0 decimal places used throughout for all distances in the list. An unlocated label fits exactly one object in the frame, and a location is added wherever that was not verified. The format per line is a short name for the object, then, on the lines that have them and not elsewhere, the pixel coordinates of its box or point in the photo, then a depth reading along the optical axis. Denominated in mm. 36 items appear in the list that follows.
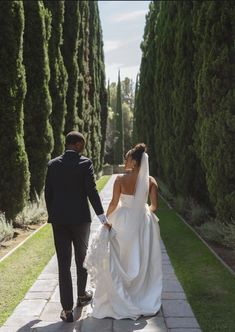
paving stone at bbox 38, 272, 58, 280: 6441
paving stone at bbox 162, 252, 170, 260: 7773
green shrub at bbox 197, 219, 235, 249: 8141
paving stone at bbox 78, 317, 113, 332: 4477
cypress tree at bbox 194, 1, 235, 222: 8500
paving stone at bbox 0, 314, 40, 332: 4523
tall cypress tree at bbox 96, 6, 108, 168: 33500
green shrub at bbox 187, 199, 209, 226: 11344
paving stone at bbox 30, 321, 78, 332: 4469
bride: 4883
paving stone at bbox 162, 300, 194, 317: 4887
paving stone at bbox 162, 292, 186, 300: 5492
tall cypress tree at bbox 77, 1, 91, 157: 19859
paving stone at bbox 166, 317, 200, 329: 4526
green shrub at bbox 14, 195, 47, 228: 11078
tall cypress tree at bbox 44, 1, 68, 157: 14078
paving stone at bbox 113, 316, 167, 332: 4461
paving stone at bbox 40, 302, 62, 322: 4793
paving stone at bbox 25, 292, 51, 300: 5469
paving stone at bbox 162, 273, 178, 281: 6450
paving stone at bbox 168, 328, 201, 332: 4398
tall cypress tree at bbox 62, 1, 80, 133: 16859
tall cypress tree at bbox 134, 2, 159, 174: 24312
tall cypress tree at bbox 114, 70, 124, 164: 52284
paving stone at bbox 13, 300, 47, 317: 4914
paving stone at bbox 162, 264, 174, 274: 6844
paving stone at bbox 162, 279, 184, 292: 5863
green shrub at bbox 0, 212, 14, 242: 9038
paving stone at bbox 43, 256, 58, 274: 6848
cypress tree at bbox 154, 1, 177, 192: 15547
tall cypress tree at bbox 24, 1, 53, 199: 11867
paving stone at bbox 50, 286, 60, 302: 5406
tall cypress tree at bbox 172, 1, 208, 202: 12469
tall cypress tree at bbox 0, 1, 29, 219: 9633
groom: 4855
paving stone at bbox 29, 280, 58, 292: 5809
